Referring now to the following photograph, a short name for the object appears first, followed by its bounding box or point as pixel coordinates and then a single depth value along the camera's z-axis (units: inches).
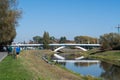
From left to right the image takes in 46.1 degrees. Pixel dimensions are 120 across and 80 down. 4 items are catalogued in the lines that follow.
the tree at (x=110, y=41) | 2172.2
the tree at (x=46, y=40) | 2842.2
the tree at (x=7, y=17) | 821.9
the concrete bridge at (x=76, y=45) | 2742.1
